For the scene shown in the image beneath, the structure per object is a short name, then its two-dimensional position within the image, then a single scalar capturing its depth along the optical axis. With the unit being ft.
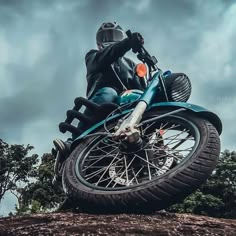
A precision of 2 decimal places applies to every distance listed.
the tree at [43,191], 51.47
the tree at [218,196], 43.04
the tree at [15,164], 67.31
